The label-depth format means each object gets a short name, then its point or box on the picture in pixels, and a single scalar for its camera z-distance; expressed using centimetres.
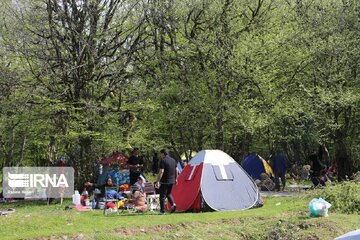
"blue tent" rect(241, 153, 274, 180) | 2388
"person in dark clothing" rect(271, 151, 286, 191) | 2153
